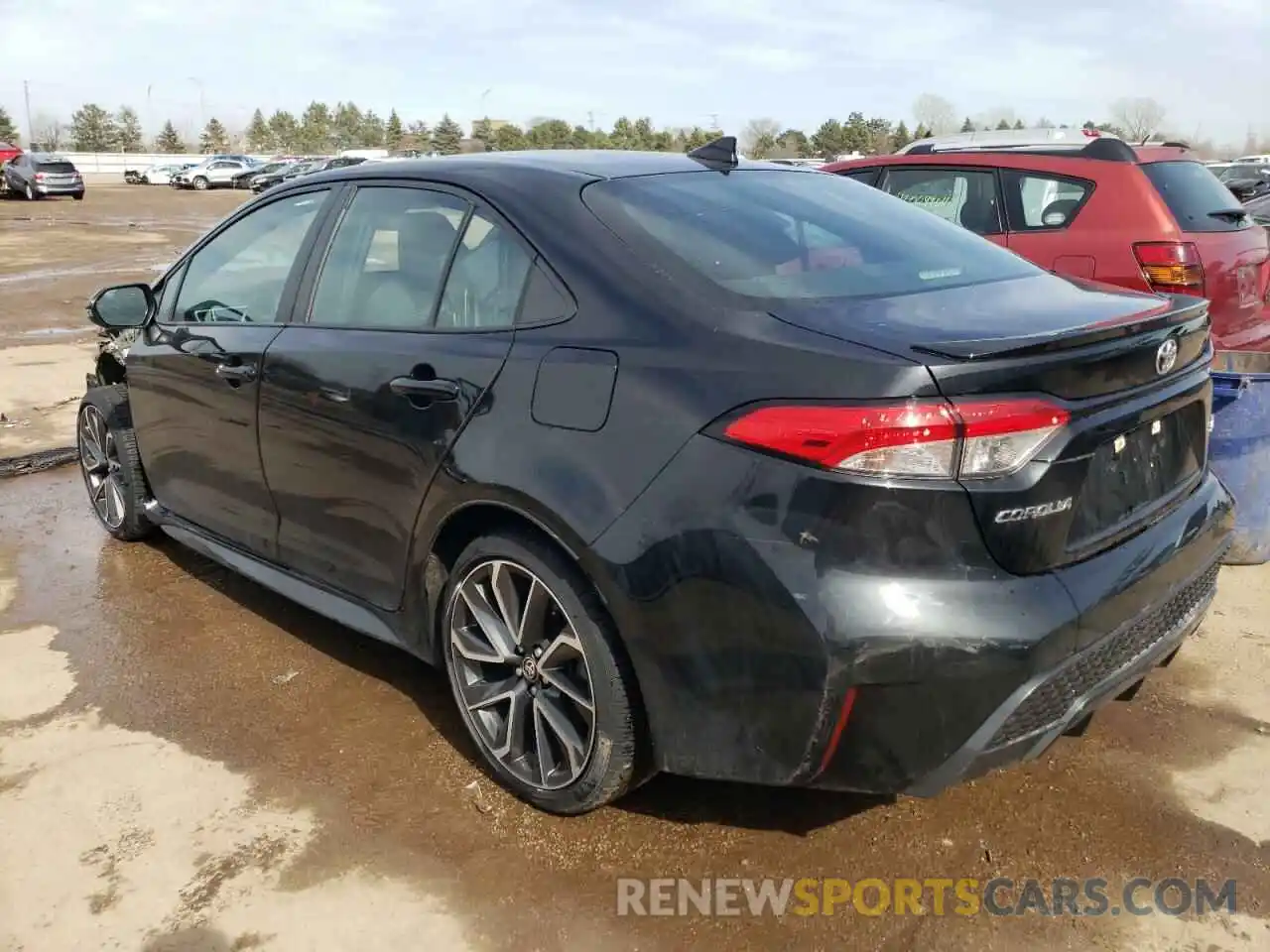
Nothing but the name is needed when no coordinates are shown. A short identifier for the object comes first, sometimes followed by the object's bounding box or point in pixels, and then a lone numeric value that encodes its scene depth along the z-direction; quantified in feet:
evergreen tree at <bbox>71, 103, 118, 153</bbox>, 313.53
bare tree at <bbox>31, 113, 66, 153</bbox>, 325.62
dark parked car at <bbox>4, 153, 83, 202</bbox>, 116.26
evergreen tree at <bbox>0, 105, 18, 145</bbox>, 278.87
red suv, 17.33
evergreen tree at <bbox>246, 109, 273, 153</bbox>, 344.49
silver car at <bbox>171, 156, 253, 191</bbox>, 161.38
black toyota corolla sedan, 6.84
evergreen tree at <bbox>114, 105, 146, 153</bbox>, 323.57
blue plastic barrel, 13.24
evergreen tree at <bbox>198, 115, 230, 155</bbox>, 328.49
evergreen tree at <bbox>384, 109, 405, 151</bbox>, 313.57
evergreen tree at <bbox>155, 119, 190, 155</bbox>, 329.40
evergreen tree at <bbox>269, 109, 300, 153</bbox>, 336.08
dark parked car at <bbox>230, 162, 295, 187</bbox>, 152.56
